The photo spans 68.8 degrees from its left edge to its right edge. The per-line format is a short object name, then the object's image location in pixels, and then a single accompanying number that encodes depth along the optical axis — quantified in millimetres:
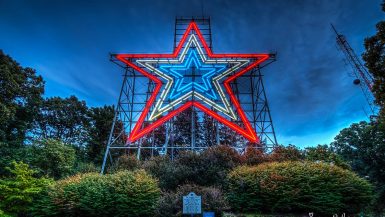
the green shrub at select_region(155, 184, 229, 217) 10984
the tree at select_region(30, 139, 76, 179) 22266
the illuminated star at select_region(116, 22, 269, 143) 19203
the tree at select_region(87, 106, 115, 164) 38125
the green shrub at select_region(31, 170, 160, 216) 11742
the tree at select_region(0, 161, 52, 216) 14359
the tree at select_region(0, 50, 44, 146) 23125
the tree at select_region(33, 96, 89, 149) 36188
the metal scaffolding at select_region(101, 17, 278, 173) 21672
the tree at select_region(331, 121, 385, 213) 31469
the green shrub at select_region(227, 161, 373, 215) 11406
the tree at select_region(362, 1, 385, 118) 11914
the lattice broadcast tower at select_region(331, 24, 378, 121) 33438
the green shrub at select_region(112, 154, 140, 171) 18742
